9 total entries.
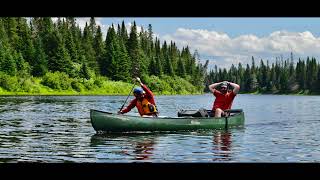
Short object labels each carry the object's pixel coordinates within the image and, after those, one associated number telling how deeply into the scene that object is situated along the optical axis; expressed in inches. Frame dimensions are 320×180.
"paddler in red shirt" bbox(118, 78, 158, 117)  819.4
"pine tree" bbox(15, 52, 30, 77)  3649.1
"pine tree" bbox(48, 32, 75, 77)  4023.1
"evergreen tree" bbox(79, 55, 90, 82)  4136.3
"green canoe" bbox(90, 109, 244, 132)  852.0
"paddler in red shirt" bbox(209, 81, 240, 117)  928.9
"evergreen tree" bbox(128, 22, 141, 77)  4760.1
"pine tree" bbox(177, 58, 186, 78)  5669.3
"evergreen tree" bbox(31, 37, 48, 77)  3880.4
